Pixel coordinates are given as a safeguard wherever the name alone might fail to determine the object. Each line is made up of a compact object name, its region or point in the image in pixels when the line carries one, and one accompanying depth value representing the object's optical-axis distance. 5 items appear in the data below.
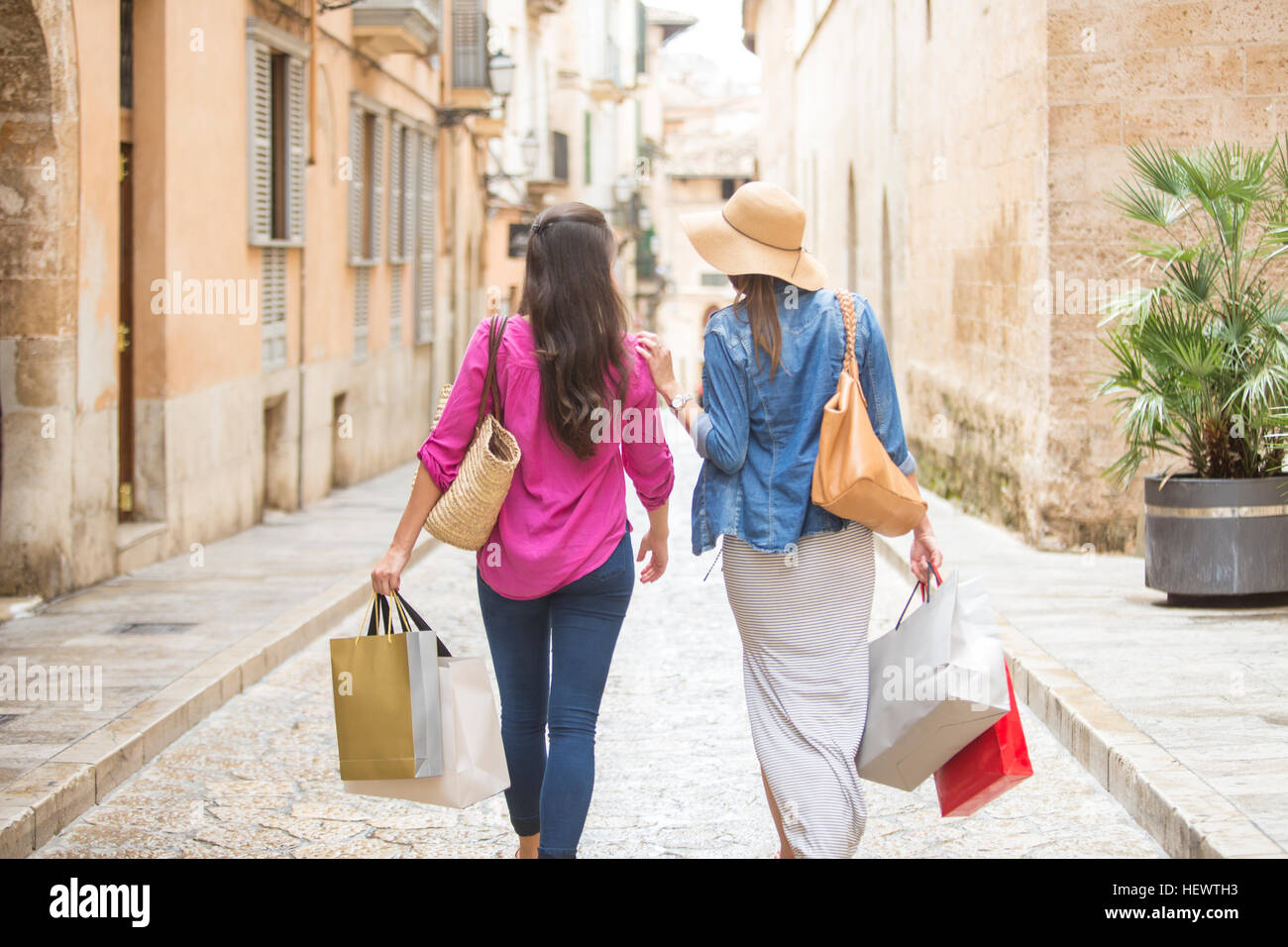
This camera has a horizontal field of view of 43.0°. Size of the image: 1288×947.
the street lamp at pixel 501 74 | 21.75
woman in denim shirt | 3.94
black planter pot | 8.00
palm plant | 7.93
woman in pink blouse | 4.00
